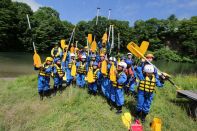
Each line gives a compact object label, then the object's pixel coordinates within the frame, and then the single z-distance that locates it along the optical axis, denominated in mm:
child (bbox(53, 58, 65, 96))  3890
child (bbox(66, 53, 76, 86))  4279
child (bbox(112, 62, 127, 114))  3178
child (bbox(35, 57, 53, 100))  3741
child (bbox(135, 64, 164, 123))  2960
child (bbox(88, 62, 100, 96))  3797
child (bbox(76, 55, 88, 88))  4156
